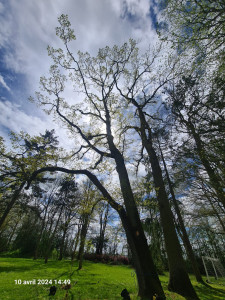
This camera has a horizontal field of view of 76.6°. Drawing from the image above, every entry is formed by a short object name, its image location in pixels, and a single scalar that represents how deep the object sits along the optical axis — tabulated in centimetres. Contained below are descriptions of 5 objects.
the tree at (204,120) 526
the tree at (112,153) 396
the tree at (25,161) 561
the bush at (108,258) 2352
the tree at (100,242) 2555
